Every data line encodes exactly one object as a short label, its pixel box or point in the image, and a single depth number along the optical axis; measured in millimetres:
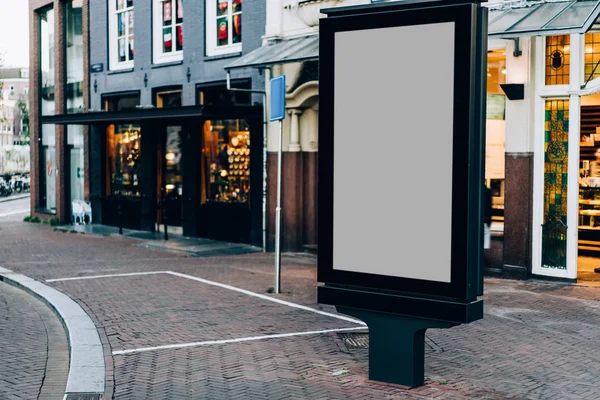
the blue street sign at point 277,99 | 11008
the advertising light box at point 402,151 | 6000
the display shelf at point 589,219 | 15211
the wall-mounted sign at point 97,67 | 22578
